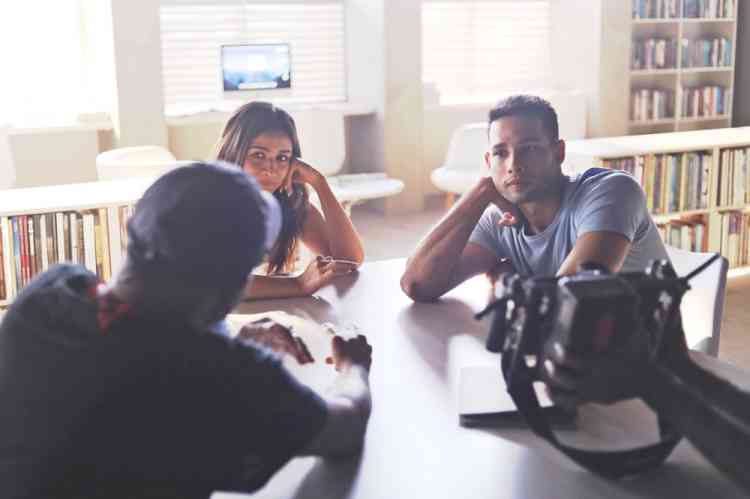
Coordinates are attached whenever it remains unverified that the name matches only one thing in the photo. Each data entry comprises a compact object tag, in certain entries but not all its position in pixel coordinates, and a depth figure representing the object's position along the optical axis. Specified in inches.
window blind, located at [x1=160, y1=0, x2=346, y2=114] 278.8
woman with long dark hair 106.9
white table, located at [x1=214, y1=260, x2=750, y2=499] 51.5
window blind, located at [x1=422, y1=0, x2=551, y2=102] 311.7
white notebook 60.3
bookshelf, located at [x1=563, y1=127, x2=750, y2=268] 187.9
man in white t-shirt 89.7
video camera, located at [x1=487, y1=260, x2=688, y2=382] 45.5
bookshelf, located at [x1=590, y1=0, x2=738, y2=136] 301.1
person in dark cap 42.3
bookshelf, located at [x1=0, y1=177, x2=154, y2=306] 139.3
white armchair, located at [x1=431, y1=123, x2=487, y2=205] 262.7
